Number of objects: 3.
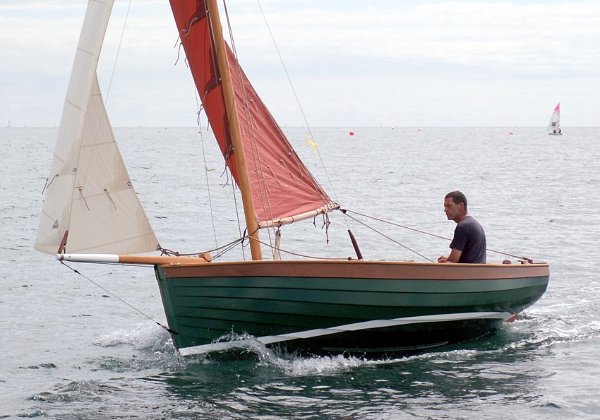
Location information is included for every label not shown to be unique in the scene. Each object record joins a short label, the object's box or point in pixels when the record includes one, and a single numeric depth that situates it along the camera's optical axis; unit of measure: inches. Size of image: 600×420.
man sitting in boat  591.2
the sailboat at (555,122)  6434.1
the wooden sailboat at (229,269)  526.0
